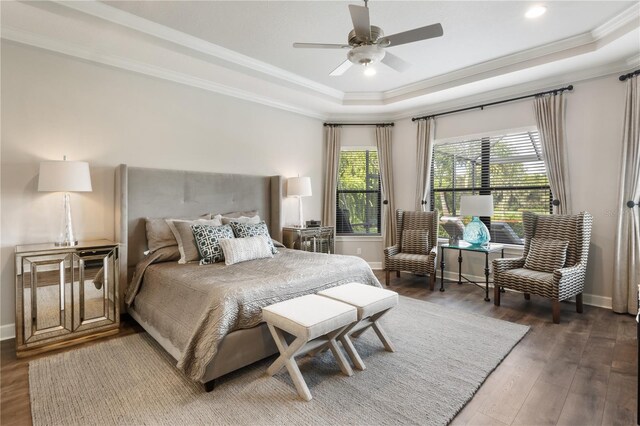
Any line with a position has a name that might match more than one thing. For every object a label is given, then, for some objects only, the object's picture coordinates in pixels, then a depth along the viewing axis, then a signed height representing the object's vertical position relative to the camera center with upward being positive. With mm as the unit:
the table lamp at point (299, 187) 5016 +307
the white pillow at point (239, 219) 3939 -161
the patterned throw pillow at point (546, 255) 3689 -570
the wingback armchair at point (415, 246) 4633 -620
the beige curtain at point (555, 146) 4035 +774
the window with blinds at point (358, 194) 5992 +234
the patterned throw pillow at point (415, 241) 4977 -546
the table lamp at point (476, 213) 4211 -87
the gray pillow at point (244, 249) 3189 -441
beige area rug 1892 -1226
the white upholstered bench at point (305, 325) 2025 -771
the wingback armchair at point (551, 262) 3389 -652
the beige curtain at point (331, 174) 5844 +589
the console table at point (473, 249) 4176 -571
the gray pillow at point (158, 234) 3453 -307
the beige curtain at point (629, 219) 3510 -137
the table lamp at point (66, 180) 2814 +237
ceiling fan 2352 +1291
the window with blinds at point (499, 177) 4441 +443
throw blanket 2154 -673
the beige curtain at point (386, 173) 5785 +606
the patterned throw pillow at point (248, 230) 3685 -277
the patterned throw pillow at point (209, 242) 3227 -363
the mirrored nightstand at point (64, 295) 2633 -774
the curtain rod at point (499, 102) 4047 +1505
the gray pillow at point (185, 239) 3303 -343
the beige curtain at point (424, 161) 5375 +768
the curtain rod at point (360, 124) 5828 +1511
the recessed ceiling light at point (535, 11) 2896 +1794
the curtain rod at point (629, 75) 3508 +1465
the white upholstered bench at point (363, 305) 2385 -740
